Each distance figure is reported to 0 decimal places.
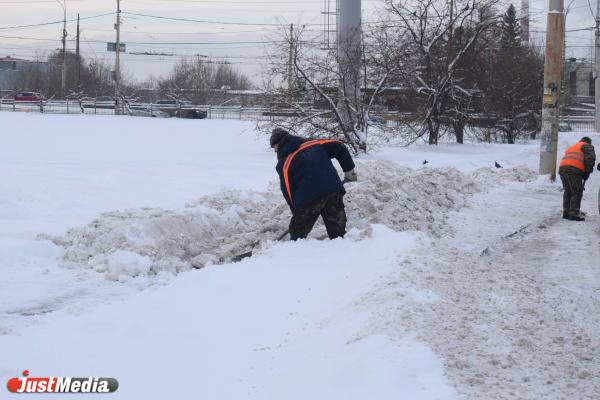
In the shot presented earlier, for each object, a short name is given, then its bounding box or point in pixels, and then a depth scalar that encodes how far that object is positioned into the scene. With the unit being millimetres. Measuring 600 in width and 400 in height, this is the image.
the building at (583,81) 75238
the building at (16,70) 89000
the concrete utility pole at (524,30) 40781
